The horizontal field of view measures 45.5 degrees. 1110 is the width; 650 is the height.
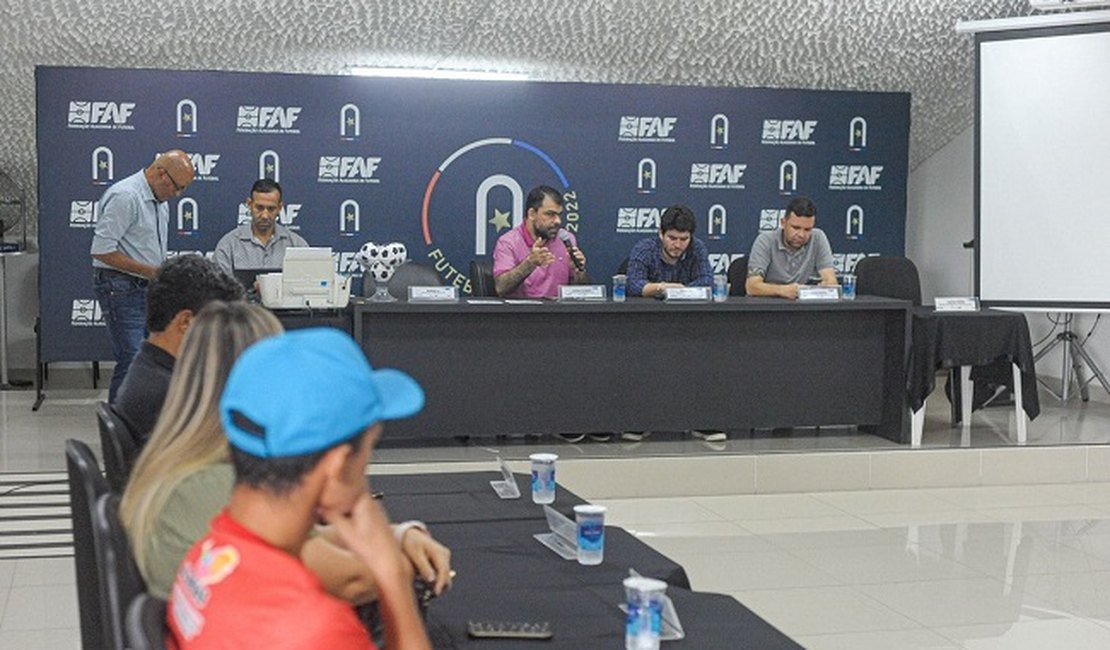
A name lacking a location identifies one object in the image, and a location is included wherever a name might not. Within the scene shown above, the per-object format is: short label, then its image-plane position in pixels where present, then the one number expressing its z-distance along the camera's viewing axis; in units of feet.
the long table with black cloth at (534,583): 6.82
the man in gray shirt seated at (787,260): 22.03
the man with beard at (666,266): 21.39
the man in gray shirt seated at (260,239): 21.86
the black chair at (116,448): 8.91
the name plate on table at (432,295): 20.15
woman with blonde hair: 6.23
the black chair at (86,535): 6.74
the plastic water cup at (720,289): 20.86
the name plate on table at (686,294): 20.59
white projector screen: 23.88
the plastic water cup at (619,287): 20.67
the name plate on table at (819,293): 21.15
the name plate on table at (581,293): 20.43
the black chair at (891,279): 23.35
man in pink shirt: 20.58
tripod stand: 26.14
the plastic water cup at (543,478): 9.78
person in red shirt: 4.45
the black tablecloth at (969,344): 20.95
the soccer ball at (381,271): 25.53
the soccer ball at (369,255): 25.91
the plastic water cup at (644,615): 6.42
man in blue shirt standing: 19.35
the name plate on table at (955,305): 21.71
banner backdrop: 25.53
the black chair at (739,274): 24.64
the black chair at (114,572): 5.80
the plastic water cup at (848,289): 21.66
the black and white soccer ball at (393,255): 26.17
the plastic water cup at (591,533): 8.03
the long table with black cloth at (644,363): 20.01
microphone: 21.30
